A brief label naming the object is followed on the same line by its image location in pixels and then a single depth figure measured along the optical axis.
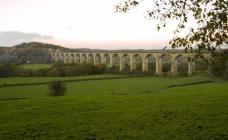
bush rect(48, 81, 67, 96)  23.59
